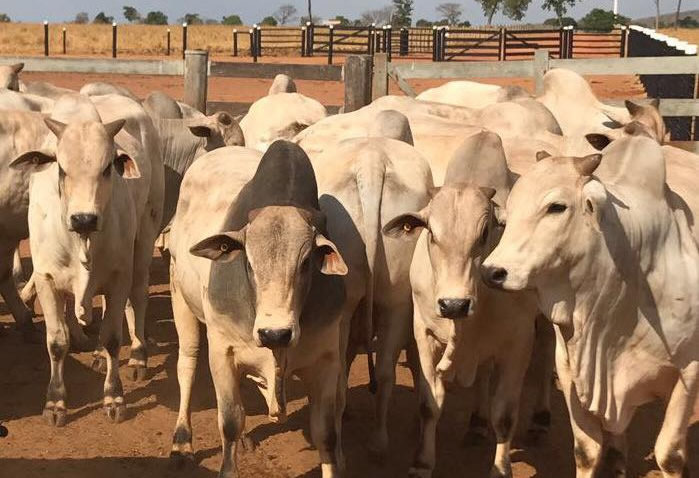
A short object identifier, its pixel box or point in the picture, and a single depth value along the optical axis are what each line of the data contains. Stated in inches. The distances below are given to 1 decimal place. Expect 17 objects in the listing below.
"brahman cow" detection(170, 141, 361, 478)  203.8
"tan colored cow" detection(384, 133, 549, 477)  213.8
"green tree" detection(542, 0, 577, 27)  2573.8
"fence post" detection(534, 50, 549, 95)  466.9
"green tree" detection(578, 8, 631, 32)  2696.9
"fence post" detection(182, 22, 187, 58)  1469.0
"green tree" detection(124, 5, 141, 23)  3885.3
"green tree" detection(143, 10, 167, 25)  3452.3
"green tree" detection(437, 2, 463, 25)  4478.3
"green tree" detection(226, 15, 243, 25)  3627.0
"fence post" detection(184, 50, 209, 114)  481.7
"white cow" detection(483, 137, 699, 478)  191.2
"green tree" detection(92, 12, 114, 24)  2992.1
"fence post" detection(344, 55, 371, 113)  456.4
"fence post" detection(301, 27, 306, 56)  1619.1
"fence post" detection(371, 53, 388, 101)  466.0
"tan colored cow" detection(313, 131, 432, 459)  244.5
